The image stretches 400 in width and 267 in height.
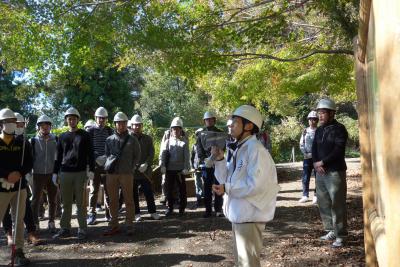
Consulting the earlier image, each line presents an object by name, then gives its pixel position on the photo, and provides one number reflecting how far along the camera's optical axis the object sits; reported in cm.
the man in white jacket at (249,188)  373
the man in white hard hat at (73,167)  733
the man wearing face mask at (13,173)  585
